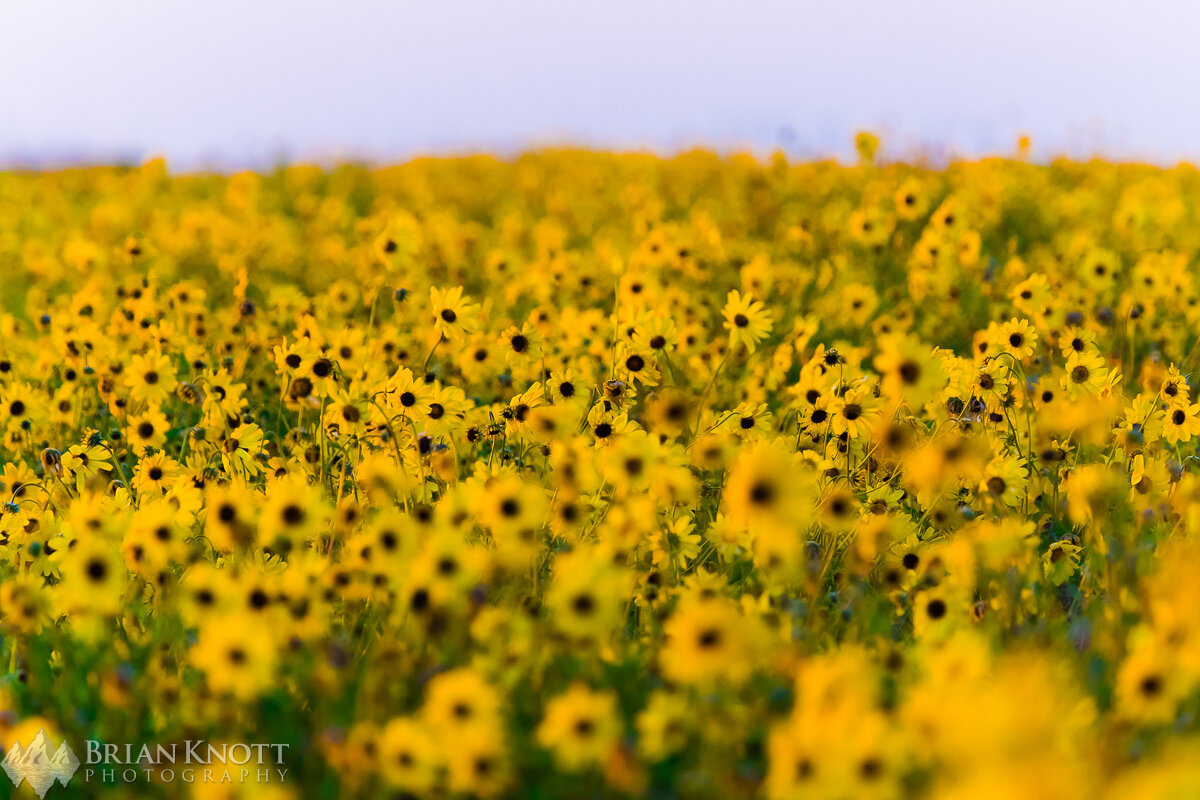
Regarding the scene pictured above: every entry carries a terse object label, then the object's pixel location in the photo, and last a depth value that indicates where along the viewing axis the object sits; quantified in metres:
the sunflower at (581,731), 5.95
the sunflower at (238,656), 6.00
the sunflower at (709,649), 5.97
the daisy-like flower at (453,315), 6.69
